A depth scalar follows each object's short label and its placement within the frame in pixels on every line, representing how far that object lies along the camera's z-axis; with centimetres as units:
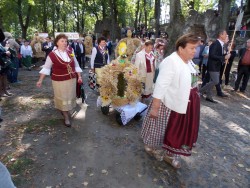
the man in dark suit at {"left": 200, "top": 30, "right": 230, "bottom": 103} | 573
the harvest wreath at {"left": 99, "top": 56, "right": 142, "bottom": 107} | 427
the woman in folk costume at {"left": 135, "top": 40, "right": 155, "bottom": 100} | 514
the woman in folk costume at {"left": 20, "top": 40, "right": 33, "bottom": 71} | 1031
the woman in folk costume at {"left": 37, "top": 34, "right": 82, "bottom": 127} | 385
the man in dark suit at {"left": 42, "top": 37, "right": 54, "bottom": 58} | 1059
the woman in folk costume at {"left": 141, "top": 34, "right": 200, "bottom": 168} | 254
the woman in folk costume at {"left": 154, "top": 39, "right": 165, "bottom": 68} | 704
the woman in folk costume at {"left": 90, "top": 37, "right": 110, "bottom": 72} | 554
